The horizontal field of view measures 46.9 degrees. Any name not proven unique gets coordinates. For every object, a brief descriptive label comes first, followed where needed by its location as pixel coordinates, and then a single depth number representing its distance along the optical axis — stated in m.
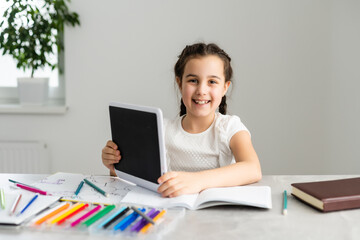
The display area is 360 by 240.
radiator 2.58
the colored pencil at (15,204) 0.91
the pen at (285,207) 0.94
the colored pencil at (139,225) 0.82
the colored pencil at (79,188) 1.06
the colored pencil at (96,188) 1.05
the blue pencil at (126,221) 0.82
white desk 0.82
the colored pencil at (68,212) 0.86
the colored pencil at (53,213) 0.86
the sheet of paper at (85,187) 1.03
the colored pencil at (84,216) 0.84
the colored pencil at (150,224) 0.82
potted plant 2.42
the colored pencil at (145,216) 0.84
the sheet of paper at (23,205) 0.86
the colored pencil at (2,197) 0.94
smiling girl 1.34
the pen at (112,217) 0.83
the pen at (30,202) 0.92
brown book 0.95
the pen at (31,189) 1.06
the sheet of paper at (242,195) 0.96
